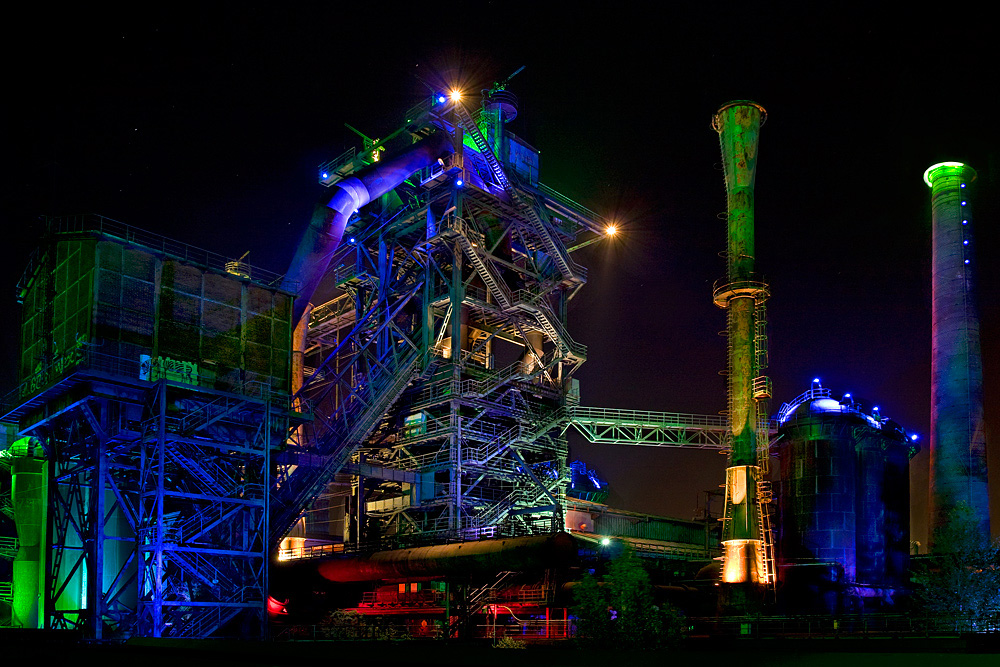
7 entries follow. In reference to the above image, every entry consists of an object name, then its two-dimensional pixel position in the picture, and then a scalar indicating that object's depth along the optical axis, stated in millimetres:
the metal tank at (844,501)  49438
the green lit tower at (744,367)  45781
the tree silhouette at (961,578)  41969
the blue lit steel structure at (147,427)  39875
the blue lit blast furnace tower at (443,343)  55000
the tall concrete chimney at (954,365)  55094
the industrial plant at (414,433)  41531
